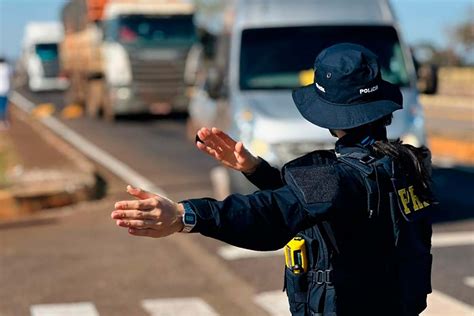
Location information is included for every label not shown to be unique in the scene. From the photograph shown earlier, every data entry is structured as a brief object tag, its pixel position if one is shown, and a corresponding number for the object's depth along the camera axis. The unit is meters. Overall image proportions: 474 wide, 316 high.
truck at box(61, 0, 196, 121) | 24.16
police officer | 2.59
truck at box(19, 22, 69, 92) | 47.31
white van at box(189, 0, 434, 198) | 10.17
